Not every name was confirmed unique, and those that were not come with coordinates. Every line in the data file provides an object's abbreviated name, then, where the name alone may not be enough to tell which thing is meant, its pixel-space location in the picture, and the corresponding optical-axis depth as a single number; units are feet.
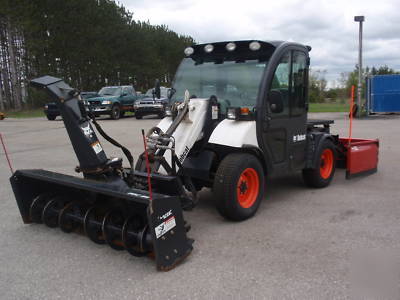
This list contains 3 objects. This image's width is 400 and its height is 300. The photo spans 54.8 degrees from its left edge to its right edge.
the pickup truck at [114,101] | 67.26
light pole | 59.73
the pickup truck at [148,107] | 64.23
